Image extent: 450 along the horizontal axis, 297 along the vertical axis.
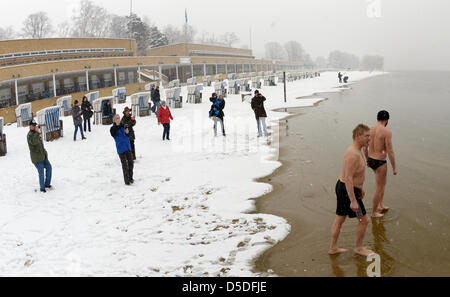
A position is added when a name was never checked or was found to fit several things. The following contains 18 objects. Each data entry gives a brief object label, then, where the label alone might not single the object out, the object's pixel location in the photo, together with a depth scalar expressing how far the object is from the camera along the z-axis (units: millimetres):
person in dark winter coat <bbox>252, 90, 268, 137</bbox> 13364
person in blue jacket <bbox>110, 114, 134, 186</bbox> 8914
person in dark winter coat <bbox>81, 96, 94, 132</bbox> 14844
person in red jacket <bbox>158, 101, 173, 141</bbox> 13312
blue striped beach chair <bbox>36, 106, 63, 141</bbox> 13828
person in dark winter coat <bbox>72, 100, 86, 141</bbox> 13648
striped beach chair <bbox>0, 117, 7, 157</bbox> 12188
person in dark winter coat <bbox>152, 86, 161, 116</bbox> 19000
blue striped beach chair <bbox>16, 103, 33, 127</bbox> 17328
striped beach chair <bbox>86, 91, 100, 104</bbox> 22462
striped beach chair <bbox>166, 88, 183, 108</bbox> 22180
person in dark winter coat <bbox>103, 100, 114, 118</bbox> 16366
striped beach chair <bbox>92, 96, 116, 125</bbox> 17109
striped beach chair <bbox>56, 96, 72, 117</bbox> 20750
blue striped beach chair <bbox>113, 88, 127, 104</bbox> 24977
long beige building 27073
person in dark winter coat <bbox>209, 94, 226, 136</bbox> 13836
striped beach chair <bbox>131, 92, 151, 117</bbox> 18953
